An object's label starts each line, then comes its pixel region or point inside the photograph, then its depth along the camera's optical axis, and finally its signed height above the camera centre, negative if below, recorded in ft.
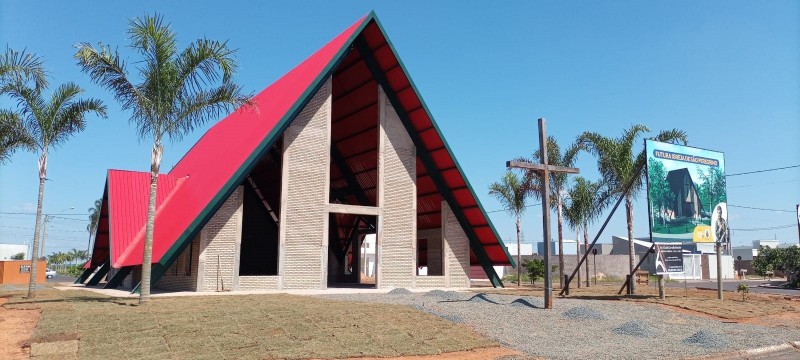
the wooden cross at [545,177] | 57.41 +7.90
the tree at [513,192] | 134.35 +13.08
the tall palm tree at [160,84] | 57.47 +16.97
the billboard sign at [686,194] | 76.33 +7.68
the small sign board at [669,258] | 76.07 -1.26
